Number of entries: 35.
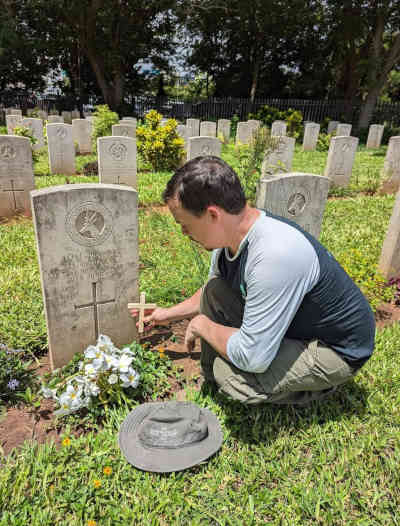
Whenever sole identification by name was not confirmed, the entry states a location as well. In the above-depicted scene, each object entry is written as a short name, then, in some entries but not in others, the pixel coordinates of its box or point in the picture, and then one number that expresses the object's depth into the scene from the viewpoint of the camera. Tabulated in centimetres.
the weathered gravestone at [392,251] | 359
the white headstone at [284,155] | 729
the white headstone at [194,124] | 1329
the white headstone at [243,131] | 1267
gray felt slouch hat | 193
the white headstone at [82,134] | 1125
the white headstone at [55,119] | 1309
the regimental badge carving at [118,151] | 651
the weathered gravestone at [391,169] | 746
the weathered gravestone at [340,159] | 766
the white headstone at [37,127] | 1025
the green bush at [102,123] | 1211
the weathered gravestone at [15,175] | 518
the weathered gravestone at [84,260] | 216
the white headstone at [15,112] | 1454
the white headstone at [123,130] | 968
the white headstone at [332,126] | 1728
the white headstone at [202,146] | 679
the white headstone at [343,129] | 1458
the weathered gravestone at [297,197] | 306
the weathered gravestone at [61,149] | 784
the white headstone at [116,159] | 645
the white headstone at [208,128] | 1253
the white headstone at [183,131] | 1124
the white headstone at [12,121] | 1074
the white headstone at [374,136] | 1512
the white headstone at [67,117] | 1731
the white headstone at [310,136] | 1362
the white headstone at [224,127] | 1481
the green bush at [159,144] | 884
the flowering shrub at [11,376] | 232
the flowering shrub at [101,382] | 217
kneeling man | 161
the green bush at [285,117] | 1677
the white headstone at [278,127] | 1354
